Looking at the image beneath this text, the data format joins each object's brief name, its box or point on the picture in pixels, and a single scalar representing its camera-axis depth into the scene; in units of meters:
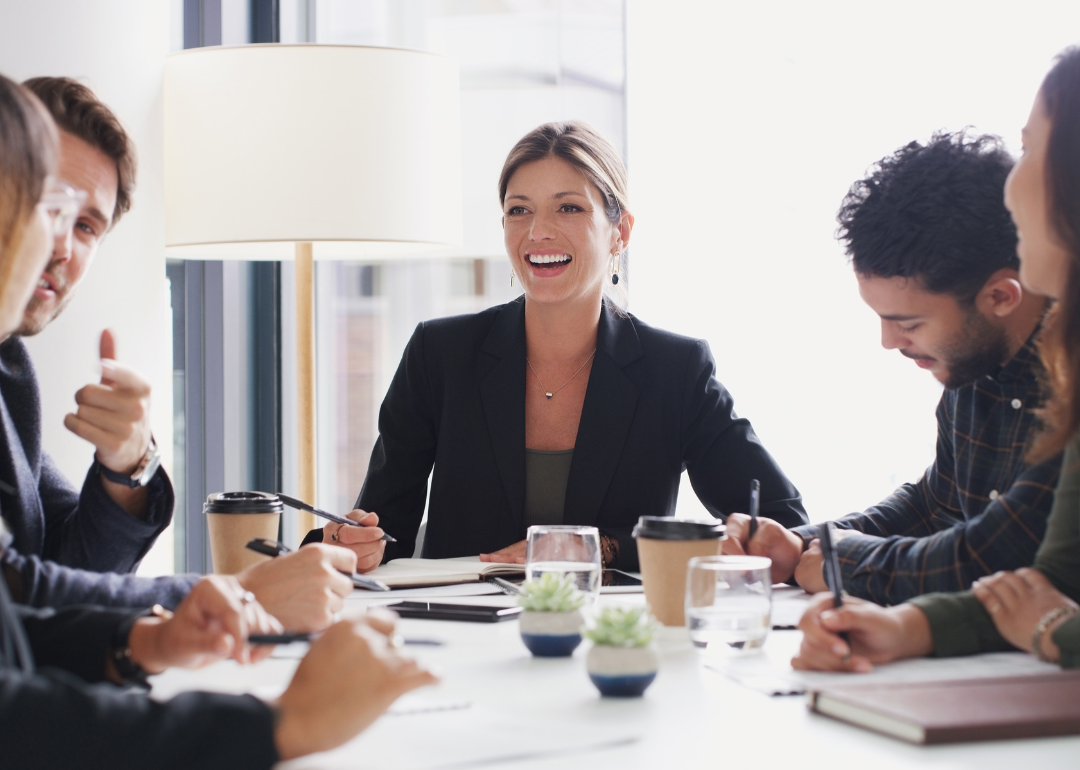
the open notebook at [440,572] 1.70
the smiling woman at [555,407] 2.24
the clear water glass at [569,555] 1.39
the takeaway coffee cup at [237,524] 1.66
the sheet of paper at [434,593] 1.59
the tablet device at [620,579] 1.76
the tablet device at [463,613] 1.41
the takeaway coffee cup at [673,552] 1.35
